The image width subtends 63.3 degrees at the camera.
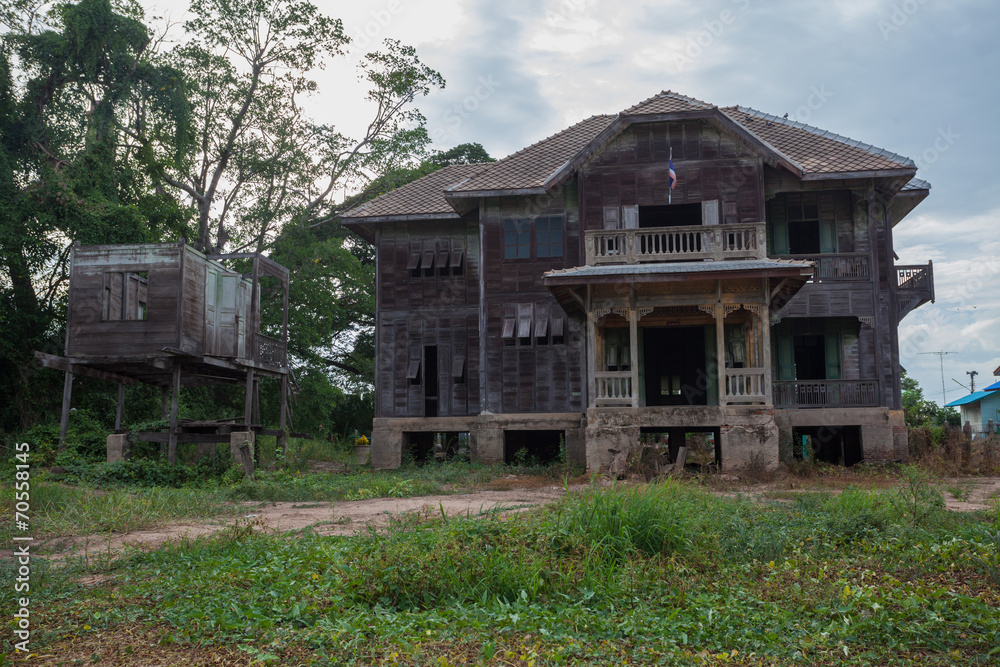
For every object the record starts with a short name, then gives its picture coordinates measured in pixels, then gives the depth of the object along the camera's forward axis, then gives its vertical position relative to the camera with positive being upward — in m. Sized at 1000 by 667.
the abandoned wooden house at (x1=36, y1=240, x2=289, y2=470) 17.91 +2.12
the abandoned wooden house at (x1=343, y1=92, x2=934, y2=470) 19.17 +3.39
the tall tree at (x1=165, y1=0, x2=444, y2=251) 28.47 +10.70
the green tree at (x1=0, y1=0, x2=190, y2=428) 22.33 +8.07
